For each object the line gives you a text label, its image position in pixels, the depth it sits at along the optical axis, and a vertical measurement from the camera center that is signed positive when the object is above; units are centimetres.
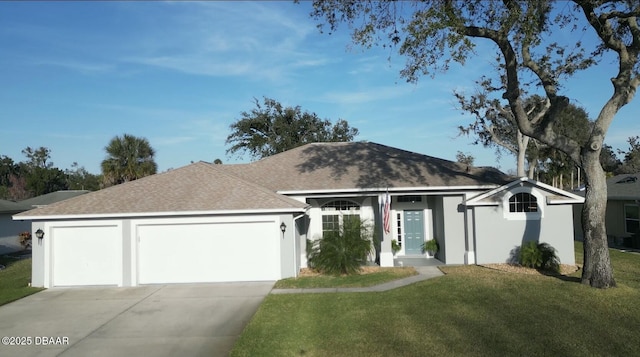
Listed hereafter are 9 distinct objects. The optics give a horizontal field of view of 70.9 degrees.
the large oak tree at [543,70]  1166 +398
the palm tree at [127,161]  2994 +327
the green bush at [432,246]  1838 -183
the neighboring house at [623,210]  2256 -68
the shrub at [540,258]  1530 -201
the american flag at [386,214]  1652 -43
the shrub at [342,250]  1536 -164
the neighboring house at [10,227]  2627 -101
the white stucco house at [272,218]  1462 -49
